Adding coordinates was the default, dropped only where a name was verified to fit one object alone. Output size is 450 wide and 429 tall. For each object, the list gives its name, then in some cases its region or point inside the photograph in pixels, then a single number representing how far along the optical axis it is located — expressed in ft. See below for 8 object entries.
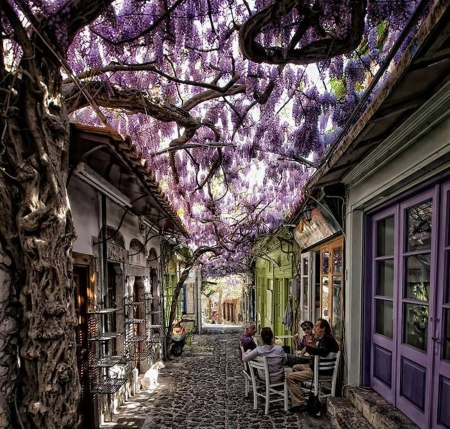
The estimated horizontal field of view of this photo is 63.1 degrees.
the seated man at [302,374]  15.83
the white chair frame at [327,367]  15.28
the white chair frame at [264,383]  16.94
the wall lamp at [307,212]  19.62
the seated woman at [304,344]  17.90
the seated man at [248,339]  19.95
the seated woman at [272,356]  17.28
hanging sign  18.72
